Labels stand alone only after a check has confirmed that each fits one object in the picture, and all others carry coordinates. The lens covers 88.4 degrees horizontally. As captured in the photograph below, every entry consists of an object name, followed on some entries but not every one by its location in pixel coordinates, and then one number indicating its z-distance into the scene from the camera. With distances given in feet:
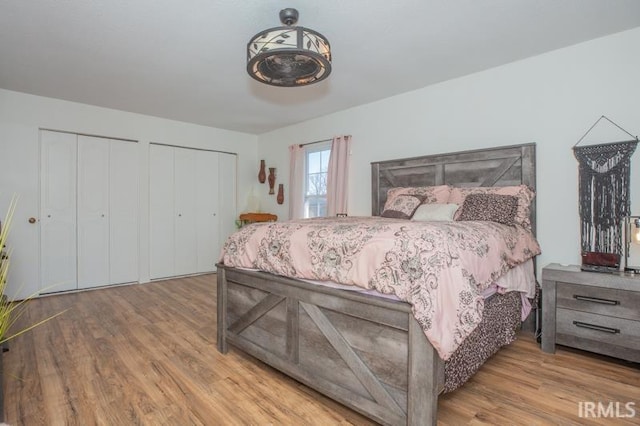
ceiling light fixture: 6.11
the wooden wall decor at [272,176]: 18.67
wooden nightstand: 7.04
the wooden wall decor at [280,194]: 18.15
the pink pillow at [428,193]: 10.63
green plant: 3.03
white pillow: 9.22
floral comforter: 4.66
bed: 4.75
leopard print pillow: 8.66
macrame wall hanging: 7.98
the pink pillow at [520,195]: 9.18
